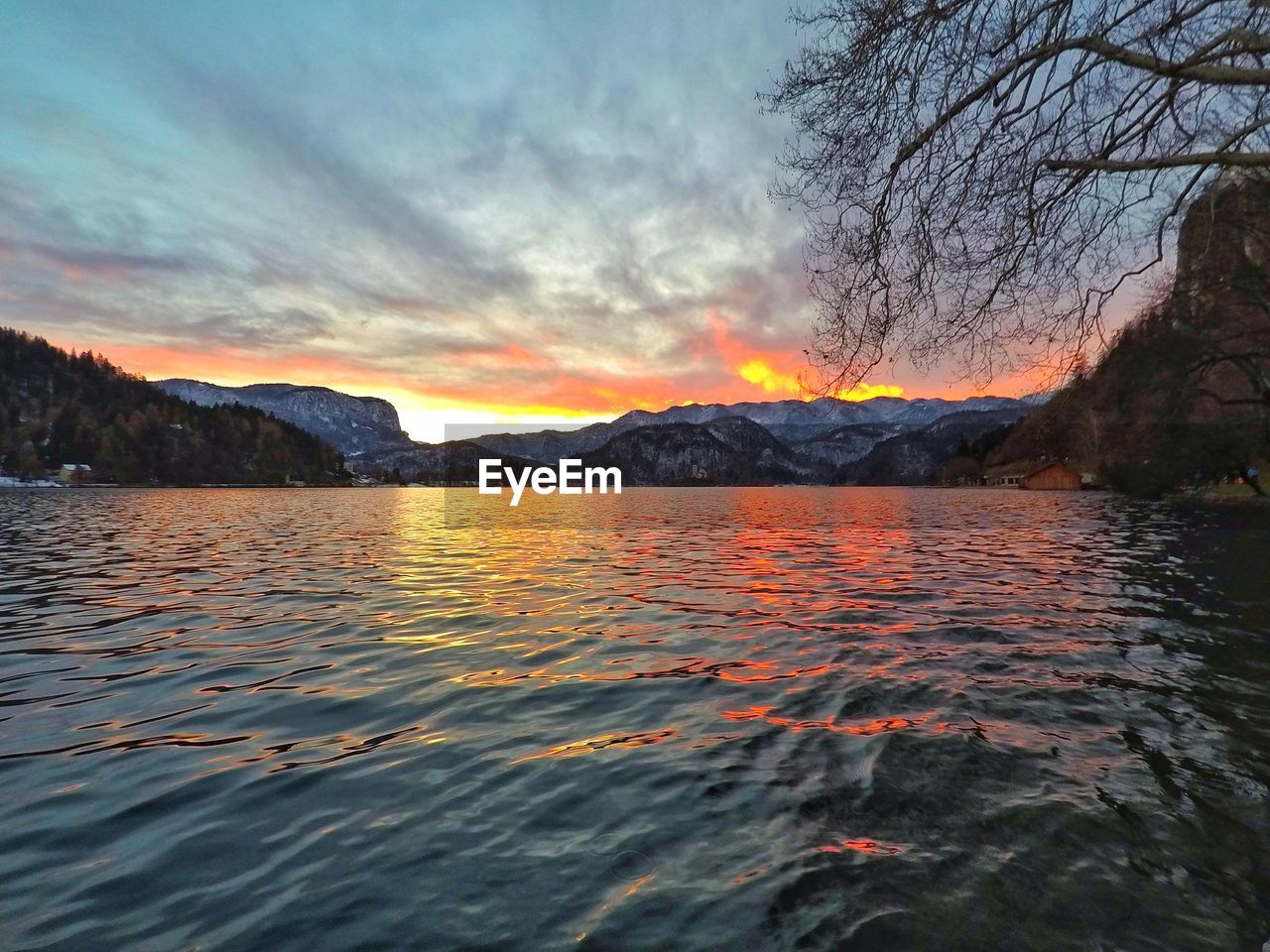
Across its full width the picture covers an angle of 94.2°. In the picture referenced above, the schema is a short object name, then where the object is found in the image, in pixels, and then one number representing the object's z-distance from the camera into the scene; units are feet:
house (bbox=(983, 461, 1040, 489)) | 527.60
